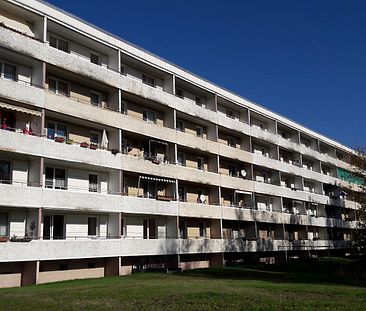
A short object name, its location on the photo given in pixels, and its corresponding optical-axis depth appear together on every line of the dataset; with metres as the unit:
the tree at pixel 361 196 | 46.57
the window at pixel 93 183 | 31.67
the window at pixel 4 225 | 25.72
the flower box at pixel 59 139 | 28.14
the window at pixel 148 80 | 38.38
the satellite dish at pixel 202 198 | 41.66
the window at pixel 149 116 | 37.94
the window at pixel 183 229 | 39.58
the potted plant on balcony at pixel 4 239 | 24.17
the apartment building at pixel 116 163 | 26.42
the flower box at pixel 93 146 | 30.22
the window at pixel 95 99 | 33.16
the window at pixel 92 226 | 31.09
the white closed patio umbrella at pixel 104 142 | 32.06
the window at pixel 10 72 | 27.30
